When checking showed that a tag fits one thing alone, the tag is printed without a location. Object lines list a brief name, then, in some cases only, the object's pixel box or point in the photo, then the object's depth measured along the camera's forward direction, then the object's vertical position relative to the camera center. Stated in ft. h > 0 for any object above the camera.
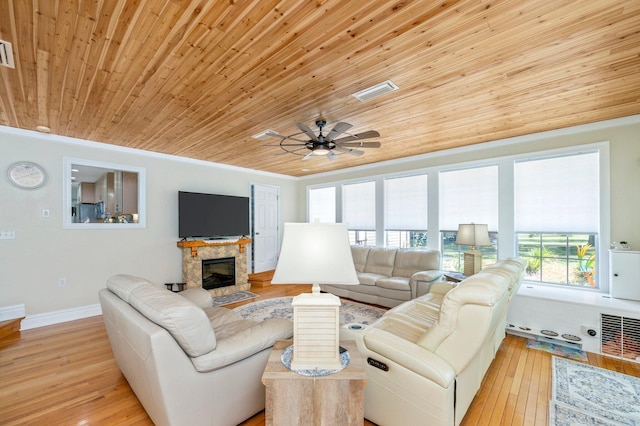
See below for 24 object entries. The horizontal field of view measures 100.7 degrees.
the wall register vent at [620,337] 8.72 -4.15
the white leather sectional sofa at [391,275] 13.37 -3.40
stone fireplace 16.28 -3.24
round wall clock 11.62 +1.82
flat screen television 16.37 -0.01
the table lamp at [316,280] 4.66 -1.15
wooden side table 4.37 -3.05
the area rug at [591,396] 6.22 -4.82
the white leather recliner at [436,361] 4.85 -2.84
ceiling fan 8.89 +2.68
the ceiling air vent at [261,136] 11.86 +3.62
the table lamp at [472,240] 11.95 -1.20
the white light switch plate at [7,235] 11.41 -0.85
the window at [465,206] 13.87 +0.48
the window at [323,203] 22.15 +0.99
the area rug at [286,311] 12.60 -4.92
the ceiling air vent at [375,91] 7.69 +3.75
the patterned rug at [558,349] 9.13 -4.90
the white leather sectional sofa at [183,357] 4.78 -2.82
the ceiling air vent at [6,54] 5.93 +3.81
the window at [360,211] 19.49 +0.29
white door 21.18 -0.92
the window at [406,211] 16.74 +0.23
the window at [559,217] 11.25 -0.12
